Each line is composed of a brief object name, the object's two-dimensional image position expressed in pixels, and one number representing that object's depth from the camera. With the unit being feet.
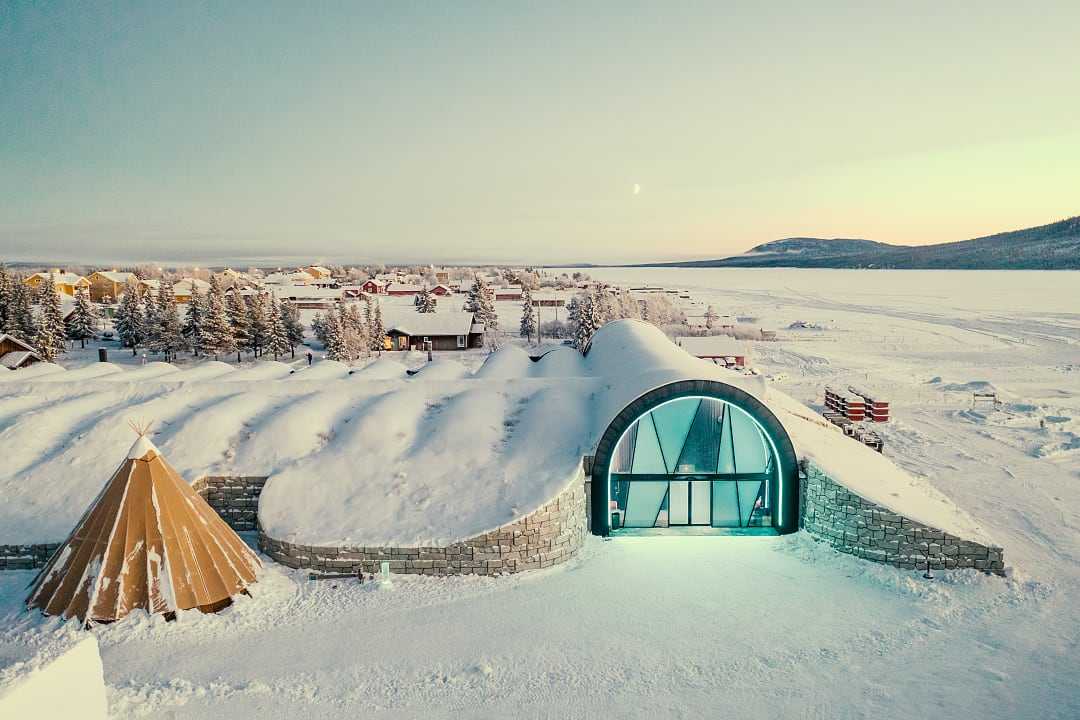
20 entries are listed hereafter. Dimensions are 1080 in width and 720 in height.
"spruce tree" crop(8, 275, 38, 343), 153.99
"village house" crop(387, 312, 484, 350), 177.47
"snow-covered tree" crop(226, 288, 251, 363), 161.89
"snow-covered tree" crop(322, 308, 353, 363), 158.92
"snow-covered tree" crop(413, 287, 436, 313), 239.30
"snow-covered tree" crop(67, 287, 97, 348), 182.80
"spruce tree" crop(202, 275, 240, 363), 158.92
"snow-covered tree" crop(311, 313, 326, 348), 179.03
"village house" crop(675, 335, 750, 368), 135.23
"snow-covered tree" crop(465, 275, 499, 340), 222.28
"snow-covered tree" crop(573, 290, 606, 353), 177.78
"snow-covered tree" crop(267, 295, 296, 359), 163.32
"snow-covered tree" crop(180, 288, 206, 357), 160.63
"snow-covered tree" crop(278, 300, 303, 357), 173.40
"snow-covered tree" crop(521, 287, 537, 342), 201.87
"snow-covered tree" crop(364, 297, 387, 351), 176.04
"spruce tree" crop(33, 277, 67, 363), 147.74
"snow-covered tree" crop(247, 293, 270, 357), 163.53
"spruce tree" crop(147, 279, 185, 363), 162.61
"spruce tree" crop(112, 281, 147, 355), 172.04
